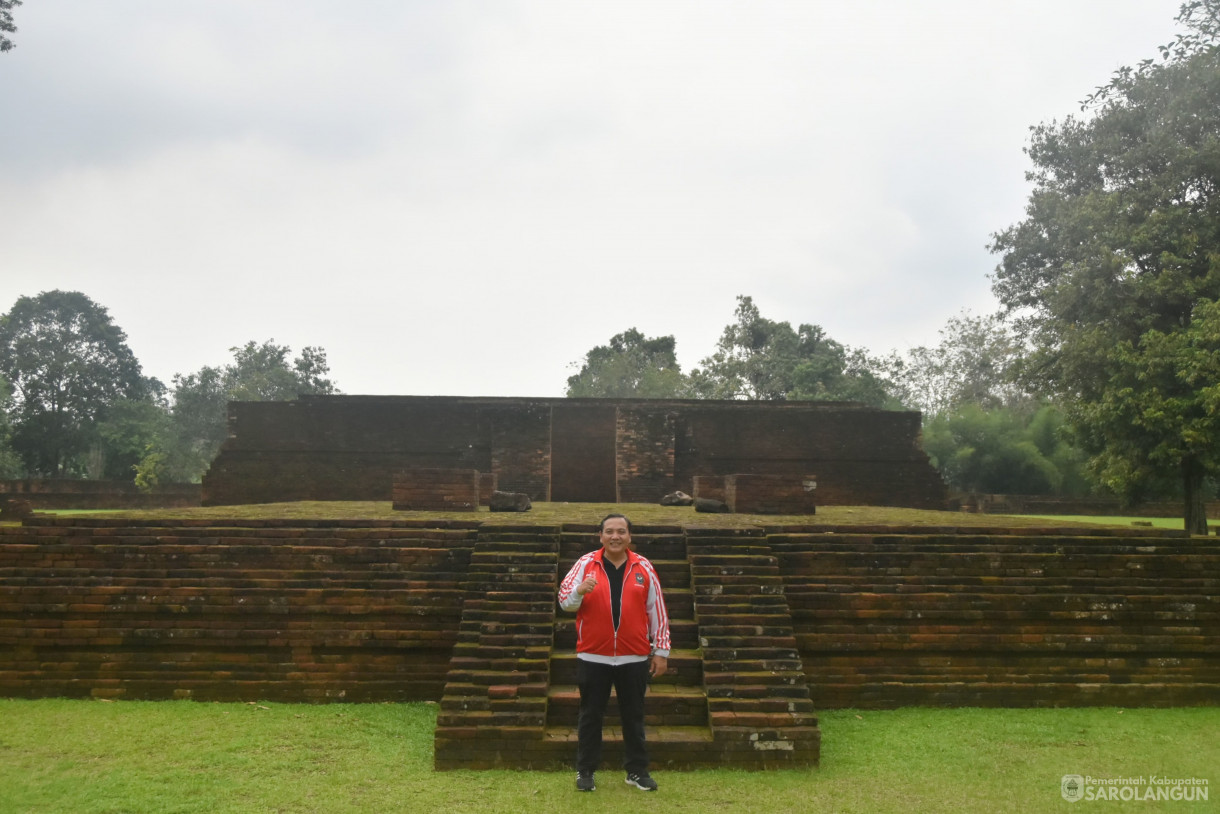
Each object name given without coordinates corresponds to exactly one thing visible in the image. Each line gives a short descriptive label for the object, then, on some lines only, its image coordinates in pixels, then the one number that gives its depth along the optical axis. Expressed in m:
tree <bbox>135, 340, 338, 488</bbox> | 31.61
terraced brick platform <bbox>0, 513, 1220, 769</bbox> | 5.07
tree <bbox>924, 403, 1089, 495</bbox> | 23.47
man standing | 3.78
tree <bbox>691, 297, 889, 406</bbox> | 28.14
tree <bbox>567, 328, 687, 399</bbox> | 32.38
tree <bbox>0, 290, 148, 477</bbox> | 33.19
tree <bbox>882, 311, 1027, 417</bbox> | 33.31
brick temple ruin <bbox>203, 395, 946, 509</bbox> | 13.06
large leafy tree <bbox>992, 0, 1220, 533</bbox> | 11.10
